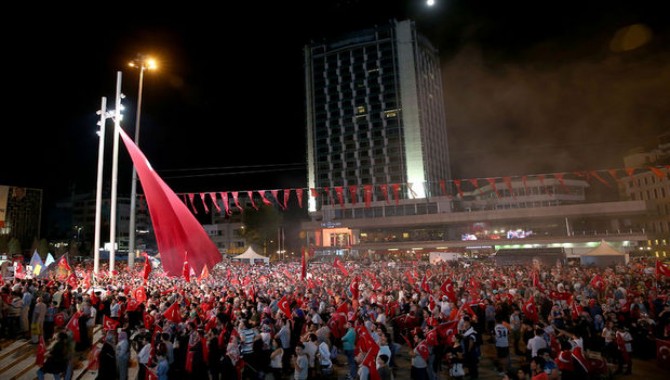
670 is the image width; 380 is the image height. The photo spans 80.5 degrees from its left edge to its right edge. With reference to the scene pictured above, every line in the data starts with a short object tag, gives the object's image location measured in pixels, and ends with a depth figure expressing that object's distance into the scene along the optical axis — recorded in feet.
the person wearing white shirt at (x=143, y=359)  28.45
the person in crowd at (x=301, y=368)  26.84
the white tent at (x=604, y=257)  105.46
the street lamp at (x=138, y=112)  65.87
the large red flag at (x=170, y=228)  42.73
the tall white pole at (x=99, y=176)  62.28
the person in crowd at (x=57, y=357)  26.94
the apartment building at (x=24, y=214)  298.35
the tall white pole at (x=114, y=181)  61.72
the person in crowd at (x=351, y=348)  31.83
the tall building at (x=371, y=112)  296.71
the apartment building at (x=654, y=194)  205.05
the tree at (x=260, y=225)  220.64
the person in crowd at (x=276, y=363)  29.48
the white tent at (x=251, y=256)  128.73
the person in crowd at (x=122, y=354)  29.27
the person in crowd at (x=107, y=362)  27.02
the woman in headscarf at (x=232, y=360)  27.25
